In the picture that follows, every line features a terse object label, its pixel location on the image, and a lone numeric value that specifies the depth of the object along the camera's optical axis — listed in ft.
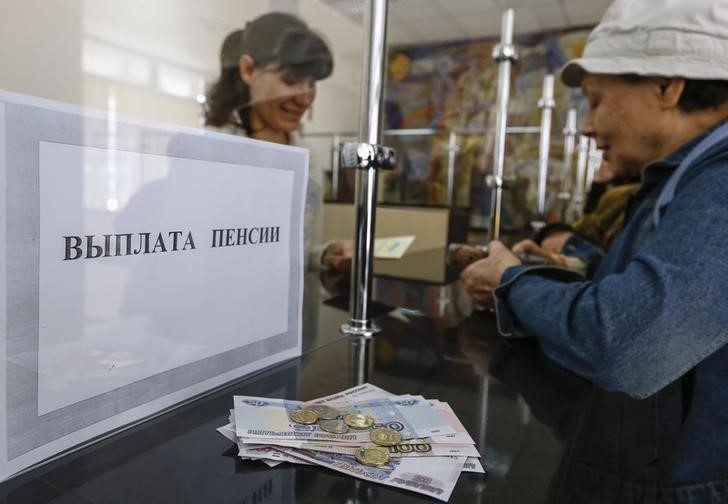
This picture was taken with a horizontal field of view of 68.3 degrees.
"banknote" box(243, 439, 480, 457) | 1.26
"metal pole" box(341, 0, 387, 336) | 2.33
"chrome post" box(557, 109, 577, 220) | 12.01
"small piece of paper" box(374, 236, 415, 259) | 3.35
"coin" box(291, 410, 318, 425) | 1.37
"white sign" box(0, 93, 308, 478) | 1.07
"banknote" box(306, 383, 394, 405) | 1.56
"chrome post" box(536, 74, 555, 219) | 7.99
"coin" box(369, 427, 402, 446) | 1.30
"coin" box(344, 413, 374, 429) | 1.37
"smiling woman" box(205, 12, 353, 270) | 3.59
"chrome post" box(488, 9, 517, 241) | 4.72
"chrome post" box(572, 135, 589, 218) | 15.26
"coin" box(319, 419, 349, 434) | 1.34
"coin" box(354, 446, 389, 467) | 1.23
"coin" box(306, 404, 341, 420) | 1.41
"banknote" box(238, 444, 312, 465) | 1.22
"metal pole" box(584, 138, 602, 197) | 17.91
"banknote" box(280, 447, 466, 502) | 1.16
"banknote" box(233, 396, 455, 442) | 1.30
